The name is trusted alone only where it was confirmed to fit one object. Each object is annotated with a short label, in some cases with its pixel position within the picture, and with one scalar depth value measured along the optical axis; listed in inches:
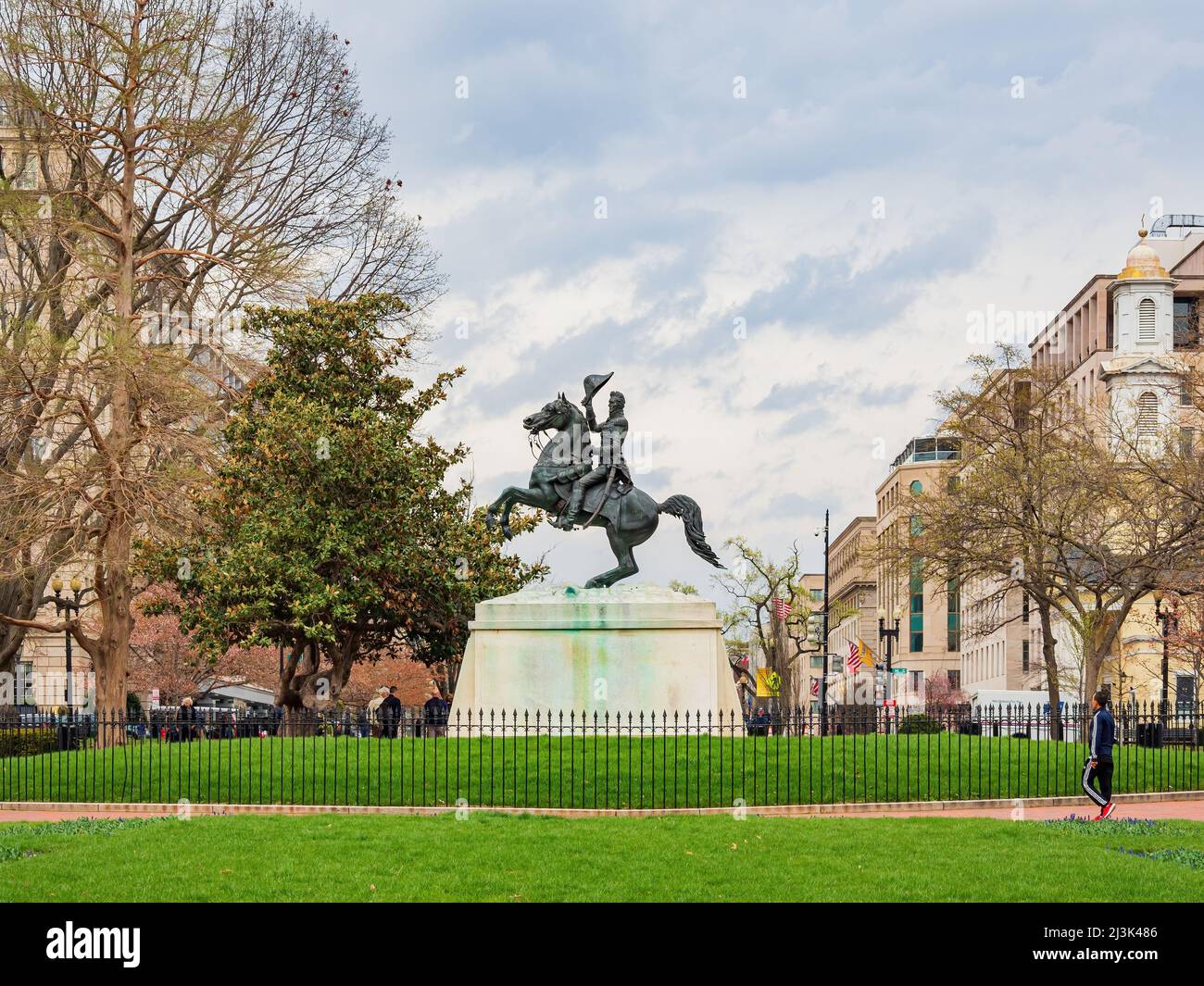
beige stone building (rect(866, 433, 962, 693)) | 4825.3
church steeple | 3002.0
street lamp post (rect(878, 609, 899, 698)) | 1987.5
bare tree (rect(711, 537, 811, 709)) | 2006.6
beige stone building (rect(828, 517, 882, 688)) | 5516.7
